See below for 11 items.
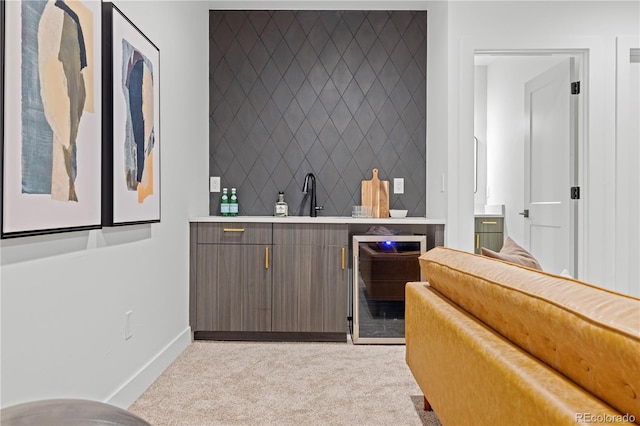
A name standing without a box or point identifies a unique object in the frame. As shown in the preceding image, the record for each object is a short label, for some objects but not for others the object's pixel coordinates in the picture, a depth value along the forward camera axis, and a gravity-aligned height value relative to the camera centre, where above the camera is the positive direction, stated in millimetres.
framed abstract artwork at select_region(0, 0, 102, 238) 1431 +316
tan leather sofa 818 -302
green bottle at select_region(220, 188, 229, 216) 3969 +75
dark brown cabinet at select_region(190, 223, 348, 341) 3506 -469
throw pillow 1862 -160
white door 3605 +372
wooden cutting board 3975 +155
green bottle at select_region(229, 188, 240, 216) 3967 +59
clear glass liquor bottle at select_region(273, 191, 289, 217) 3926 +37
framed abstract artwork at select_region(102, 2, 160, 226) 2086 +418
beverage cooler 3510 -504
